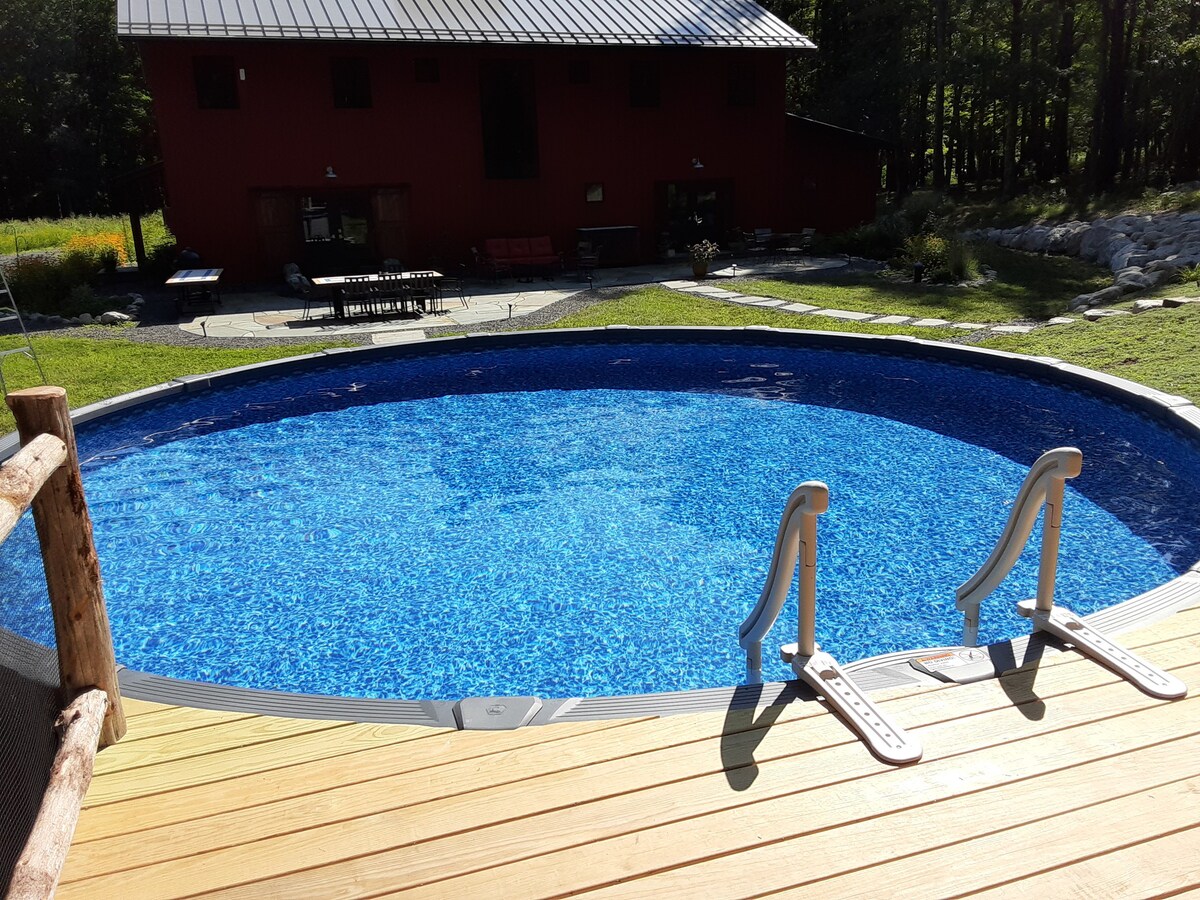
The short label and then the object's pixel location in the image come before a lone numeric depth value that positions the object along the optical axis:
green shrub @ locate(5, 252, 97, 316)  14.90
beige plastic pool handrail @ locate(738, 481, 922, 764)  2.84
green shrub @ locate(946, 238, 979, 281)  14.91
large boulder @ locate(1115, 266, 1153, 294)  12.41
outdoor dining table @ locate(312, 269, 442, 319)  13.46
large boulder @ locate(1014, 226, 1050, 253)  19.22
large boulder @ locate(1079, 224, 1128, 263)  17.19
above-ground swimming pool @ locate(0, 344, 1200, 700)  5.10
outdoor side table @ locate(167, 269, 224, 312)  14.36
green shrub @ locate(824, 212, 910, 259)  18.55
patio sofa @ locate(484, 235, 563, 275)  17.73
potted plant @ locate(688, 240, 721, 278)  16.81
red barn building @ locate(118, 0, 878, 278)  16.44
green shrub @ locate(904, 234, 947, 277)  15.23
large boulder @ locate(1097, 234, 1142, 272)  14.95
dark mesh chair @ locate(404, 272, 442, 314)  14.08
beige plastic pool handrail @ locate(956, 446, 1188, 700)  3.10
